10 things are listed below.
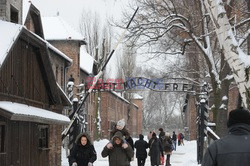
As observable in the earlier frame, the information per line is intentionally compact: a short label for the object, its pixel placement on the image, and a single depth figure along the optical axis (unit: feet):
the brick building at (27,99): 43.52
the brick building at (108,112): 159.43
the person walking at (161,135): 76.38
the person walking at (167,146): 71.51
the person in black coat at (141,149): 59.46
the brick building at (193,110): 168.04
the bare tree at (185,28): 68.90
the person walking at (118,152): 35.09
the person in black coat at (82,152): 35.24
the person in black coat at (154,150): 63.82
